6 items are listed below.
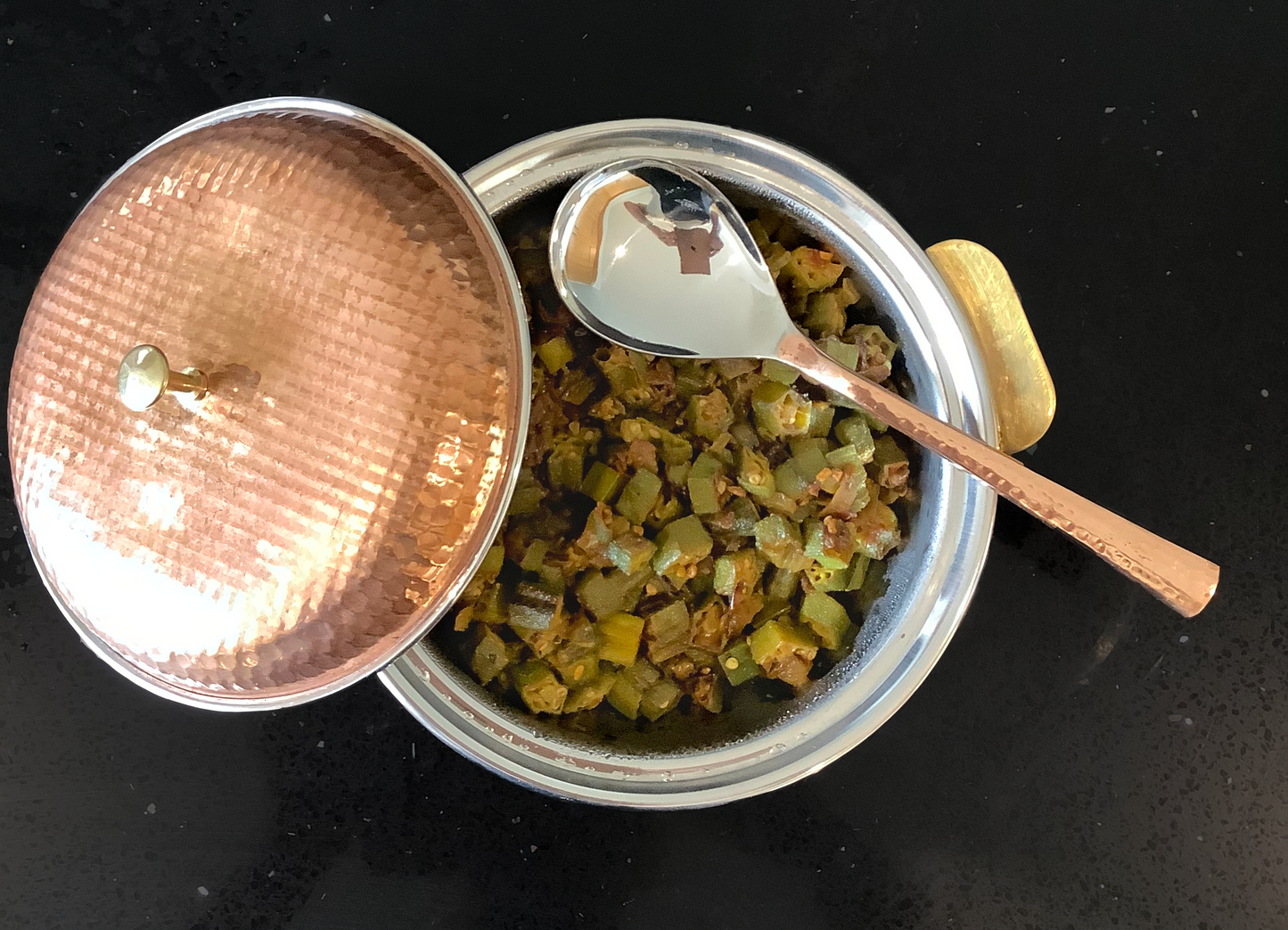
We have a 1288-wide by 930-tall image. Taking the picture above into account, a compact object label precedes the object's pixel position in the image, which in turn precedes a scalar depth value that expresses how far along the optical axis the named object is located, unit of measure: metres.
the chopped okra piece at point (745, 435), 0.35
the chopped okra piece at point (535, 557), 0.34
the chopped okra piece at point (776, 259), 0.34
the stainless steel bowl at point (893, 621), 0.32
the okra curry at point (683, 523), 0.34
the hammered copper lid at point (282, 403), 0.25
